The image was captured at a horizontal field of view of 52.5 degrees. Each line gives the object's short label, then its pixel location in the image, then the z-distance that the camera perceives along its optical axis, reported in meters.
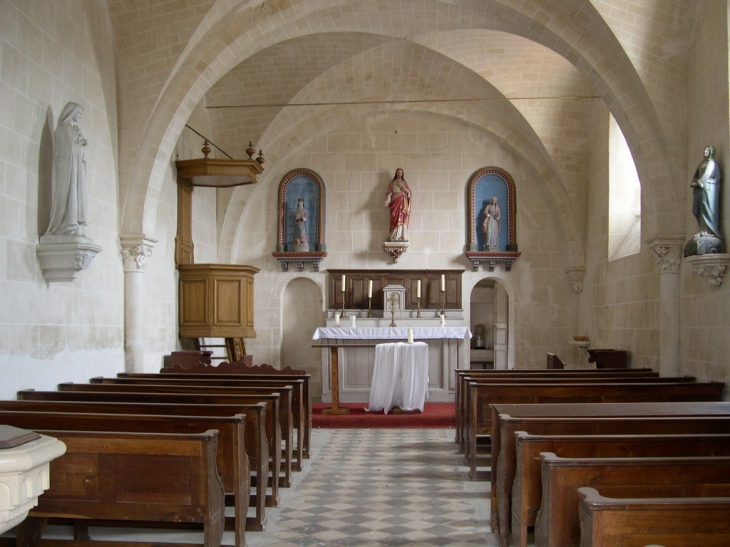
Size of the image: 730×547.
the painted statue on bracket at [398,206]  14.34
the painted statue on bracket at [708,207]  7.66
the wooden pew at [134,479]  4.38
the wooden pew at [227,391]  6.93
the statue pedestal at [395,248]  14.34
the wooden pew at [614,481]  3.79
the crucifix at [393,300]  13.80
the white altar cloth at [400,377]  10.74
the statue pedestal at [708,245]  7.64
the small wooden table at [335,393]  10.38
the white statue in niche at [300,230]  14.55
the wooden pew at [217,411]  5.57
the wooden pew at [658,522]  3.07
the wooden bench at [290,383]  7.63
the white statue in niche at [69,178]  7.40
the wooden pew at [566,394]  7.33
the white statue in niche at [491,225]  14.53
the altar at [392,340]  12.68
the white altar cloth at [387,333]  12.45
